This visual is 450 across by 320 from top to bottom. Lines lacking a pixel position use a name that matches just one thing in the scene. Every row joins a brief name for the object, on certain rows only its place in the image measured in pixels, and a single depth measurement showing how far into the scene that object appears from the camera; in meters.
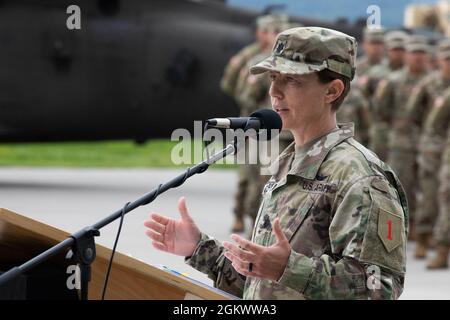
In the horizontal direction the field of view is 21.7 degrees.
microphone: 3.10
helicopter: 14.83
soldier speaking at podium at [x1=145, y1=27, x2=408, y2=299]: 2.99
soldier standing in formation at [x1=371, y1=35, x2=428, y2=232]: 11.79
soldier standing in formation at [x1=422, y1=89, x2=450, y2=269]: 10.15
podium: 3.04
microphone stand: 2.85
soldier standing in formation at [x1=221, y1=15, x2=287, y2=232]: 11.15
